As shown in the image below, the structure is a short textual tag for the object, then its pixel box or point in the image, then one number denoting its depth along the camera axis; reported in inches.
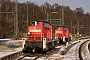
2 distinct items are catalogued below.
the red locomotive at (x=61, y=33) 1291.3
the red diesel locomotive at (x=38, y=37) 690.8
